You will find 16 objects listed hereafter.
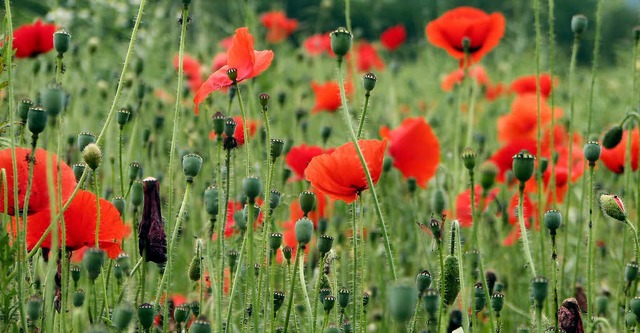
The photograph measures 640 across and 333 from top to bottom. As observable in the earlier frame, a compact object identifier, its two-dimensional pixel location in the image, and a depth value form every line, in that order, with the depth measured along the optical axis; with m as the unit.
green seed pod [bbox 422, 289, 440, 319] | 1.99
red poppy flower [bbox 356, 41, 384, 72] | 5.25
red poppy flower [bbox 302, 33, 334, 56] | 4.33
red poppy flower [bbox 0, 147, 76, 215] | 2.12
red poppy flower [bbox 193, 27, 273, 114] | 2.16
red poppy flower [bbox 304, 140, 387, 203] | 2.12
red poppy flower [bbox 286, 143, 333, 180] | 2.42
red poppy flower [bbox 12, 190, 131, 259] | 2.12
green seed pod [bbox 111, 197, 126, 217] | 2.18
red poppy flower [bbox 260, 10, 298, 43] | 5.22
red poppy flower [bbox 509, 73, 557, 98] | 3.61
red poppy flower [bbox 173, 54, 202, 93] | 3.64
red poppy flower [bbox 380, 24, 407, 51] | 5.24
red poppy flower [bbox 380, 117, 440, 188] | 2.55
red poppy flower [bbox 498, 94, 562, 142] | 3.35
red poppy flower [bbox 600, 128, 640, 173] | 2.47
